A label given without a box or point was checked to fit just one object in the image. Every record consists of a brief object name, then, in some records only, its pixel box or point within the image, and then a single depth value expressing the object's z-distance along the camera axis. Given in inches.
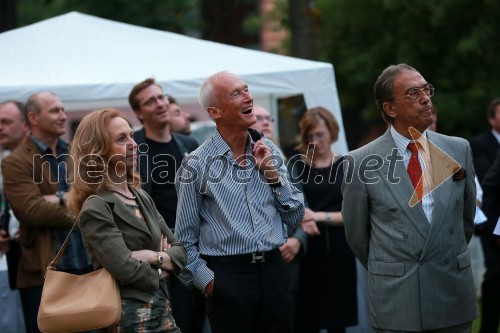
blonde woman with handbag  195.8
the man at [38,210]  281.9
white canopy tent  340.2
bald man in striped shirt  213.2
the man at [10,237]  297.1
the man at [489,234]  339.0
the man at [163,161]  297.6
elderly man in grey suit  208.2
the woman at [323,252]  321.4
